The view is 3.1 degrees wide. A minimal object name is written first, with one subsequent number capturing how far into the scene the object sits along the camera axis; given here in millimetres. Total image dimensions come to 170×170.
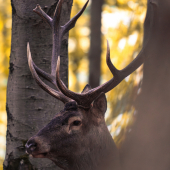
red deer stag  11883
